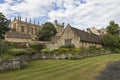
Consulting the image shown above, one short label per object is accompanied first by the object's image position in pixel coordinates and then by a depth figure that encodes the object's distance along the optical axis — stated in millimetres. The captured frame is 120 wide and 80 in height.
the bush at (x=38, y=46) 18001
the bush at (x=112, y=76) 3983
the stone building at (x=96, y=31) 38196
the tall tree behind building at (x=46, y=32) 39936
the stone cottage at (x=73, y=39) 20012
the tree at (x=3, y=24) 27580
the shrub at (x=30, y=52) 12218
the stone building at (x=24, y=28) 34394
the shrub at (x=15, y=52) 10043
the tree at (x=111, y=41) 24923
